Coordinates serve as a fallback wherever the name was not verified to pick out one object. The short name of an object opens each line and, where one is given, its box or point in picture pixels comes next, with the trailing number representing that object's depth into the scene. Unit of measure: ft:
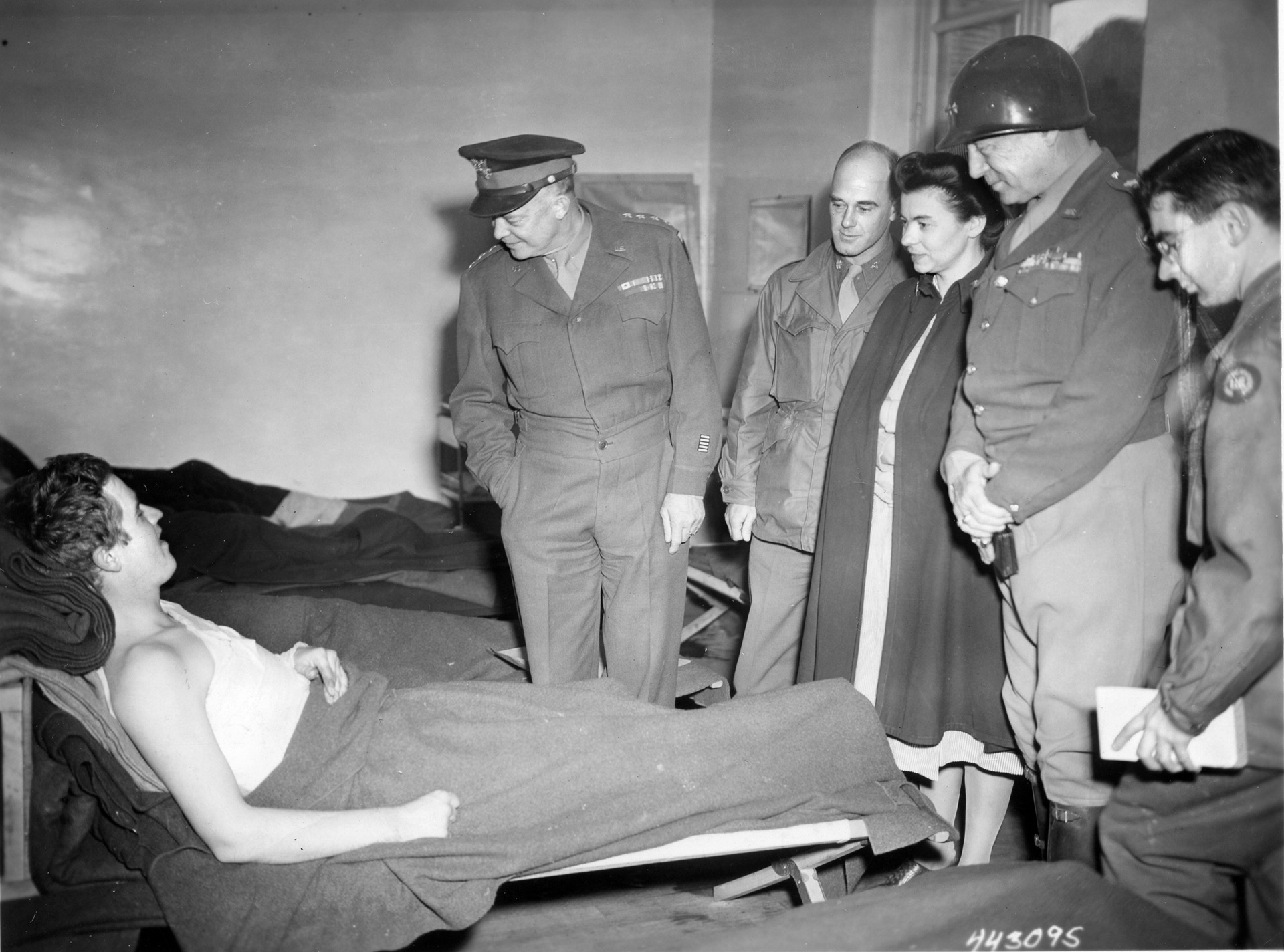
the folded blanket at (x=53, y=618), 6.31
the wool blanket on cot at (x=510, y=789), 6.24
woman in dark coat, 8.33
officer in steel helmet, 6.87
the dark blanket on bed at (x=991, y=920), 5.62
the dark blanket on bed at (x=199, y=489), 17.30
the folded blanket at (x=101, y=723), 6.61
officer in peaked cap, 9.48
